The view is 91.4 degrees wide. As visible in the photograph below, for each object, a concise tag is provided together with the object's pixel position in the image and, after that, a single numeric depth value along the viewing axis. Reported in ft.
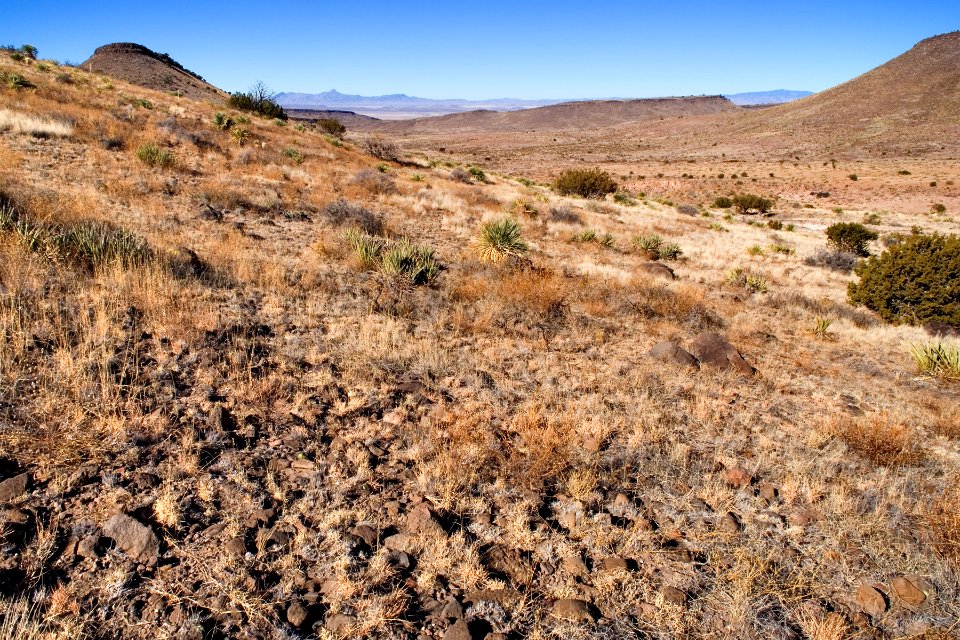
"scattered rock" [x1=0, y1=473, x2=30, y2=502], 8.97
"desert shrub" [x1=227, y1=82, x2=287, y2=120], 100.94
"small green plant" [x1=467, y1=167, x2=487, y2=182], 89.86
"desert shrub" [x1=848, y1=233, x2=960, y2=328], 32.04
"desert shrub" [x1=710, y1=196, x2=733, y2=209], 115.14
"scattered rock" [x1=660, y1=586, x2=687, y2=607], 9.19
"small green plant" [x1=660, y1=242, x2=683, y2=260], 45.80
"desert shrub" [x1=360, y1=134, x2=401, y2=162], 88.38
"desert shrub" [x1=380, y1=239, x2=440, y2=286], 24.66
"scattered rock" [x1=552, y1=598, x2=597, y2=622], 8.65
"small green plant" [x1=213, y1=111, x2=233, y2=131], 65.25
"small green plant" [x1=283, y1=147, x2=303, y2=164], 57.65
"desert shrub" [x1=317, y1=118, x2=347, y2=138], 127.77
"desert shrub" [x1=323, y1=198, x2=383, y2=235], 33.73
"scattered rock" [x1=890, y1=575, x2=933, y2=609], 9.52
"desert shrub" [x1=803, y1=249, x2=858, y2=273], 53.06
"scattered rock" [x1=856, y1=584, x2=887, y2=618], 9.30
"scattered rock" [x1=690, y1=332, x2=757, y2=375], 20.80
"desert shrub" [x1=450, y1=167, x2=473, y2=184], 81.43
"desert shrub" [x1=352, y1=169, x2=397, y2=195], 50.26
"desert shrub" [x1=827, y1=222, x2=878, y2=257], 65.77
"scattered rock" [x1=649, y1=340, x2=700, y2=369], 20.53
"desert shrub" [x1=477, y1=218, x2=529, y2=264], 32.99
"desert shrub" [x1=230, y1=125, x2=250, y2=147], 59.47
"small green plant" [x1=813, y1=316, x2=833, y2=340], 28.06
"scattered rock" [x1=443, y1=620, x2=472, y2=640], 8.03
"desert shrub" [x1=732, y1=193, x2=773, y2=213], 108.27
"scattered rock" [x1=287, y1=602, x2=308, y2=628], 7.83
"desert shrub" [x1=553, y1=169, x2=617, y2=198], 96.32
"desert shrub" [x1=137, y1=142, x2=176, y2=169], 38.32
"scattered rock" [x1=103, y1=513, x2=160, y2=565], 8.55
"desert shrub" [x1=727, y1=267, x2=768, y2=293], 37.60
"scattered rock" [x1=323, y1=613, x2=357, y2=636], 7.86
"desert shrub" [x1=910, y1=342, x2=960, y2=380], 22.75
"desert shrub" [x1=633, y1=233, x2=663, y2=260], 45.80
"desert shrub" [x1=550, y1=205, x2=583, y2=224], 55.88
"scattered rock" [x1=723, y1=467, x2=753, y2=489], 13.00
